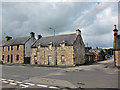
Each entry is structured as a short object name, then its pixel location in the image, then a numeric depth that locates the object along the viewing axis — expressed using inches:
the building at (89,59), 1441.4
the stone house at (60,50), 1154.7
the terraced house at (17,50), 1489.9
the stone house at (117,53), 946.1
